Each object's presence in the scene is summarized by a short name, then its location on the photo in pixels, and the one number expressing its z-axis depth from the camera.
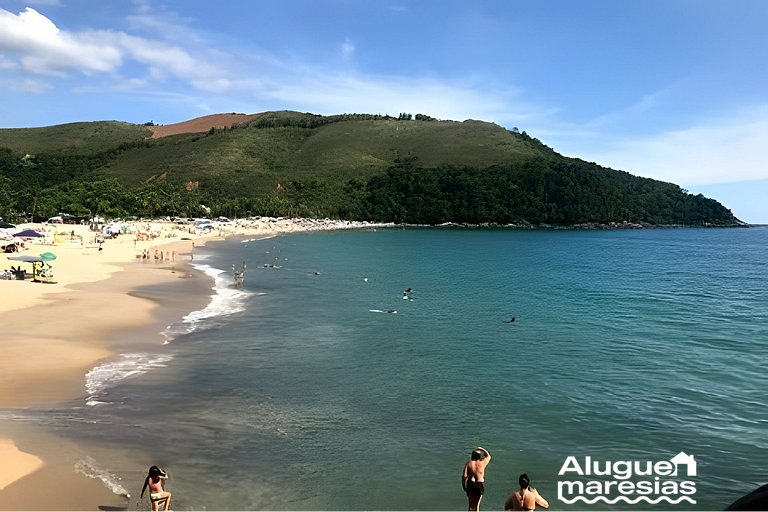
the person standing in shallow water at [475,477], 10.38
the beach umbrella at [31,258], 37.94
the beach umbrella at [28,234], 58.42
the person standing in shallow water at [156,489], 10.61
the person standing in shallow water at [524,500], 9.64
